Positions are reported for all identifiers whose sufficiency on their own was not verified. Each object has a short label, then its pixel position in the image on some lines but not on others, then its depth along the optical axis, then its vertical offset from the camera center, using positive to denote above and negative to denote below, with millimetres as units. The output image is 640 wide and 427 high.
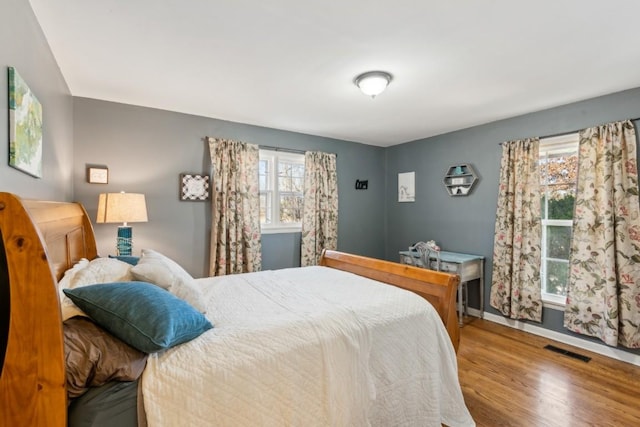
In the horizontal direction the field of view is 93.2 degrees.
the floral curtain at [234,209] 3428 +65
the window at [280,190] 3963 +326
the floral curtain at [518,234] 3209 -205
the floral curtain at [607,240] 2604 -221
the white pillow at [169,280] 1552 -343
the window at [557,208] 3113 +84
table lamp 2641 +19
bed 878 -562
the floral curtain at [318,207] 4129 +112
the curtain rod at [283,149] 3850 +861
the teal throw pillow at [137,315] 1085 -378
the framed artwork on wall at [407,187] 4609 +442
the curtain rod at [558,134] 2990 +836
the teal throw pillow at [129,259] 2136 -326
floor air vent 2719 -1273
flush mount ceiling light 2350 +1059
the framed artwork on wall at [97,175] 2900 +379
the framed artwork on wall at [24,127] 1332 +422
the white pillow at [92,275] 1184 -306
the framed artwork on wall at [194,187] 3334 +309
